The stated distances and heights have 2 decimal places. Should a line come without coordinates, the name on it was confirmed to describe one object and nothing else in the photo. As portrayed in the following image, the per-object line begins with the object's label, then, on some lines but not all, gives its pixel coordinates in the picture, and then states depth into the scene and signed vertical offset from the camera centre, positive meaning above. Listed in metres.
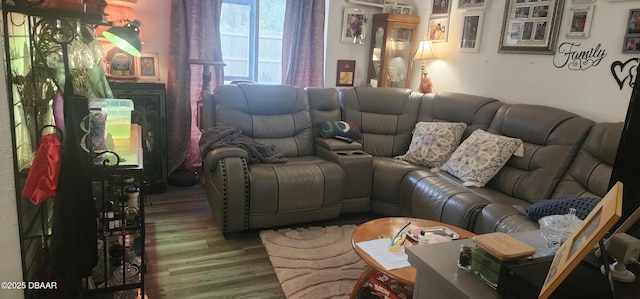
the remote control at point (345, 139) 3.42 -0.56
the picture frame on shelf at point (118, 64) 3.39 -0.07
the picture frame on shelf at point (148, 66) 3.65 -0.07
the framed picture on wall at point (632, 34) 2.49 +0.34
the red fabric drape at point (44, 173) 1.44 -0.42
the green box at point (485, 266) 0.80 -0.37
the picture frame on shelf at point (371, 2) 4.28 +0.73
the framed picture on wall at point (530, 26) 2.99 +0.43
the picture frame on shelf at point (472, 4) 3.53 +0.66
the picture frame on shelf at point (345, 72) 4.44 -0.01
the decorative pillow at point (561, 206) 2.04 -0.62
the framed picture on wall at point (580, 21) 2.76 +0.44
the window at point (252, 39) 4.10 +0.26
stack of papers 1.83 -0.83
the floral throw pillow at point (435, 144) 3.32 -0.54
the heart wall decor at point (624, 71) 2.51 +0.11
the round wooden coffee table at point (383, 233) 1.75 -0.83
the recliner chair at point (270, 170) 2.77 -0.73
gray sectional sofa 2.54 -0.62
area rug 2.29 -1.19
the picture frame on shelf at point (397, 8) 4.36 +0.70
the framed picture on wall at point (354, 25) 4.30 +0.48
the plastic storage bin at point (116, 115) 1.80 -0.26
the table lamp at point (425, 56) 4.02 +0.20
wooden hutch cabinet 4.21 +0.26
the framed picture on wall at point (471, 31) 3.59 +0.43
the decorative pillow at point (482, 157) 2.88 -0.55
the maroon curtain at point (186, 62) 3.68 -0.02
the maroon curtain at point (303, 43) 4.14 +0.25
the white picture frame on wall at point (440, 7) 3.95 +0.68
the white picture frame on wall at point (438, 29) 3.97 +0.47
